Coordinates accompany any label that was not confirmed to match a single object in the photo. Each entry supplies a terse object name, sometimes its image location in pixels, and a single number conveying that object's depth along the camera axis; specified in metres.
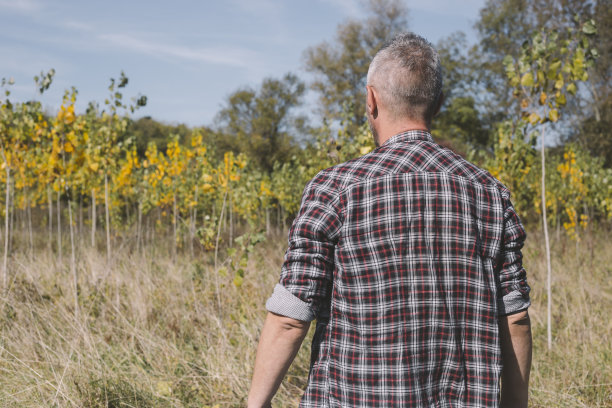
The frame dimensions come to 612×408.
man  1.31
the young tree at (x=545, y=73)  3.94
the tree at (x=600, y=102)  18.62
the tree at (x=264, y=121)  34.28
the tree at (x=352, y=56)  29.06
